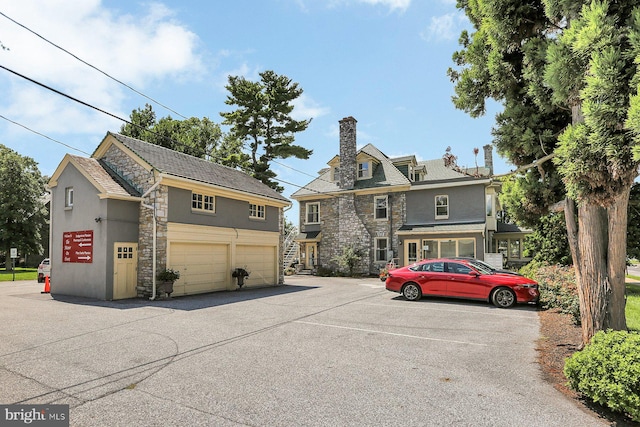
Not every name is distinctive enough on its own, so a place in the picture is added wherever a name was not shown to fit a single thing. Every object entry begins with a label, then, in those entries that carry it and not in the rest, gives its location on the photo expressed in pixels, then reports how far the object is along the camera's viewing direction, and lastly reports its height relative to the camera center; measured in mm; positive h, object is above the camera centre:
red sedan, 11748 -1498
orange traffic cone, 15781 -1891
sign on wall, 14203 -116
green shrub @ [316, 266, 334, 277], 25938 -2241
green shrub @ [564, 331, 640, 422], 4031 -1590
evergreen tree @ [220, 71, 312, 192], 32094 +11037
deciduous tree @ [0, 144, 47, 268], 32875 +3239
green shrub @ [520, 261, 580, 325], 8750 -1436
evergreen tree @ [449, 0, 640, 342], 4137 +1983
